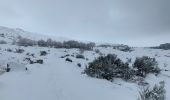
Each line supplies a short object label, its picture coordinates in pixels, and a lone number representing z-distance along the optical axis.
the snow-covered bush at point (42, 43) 17.91
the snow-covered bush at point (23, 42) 18.10
